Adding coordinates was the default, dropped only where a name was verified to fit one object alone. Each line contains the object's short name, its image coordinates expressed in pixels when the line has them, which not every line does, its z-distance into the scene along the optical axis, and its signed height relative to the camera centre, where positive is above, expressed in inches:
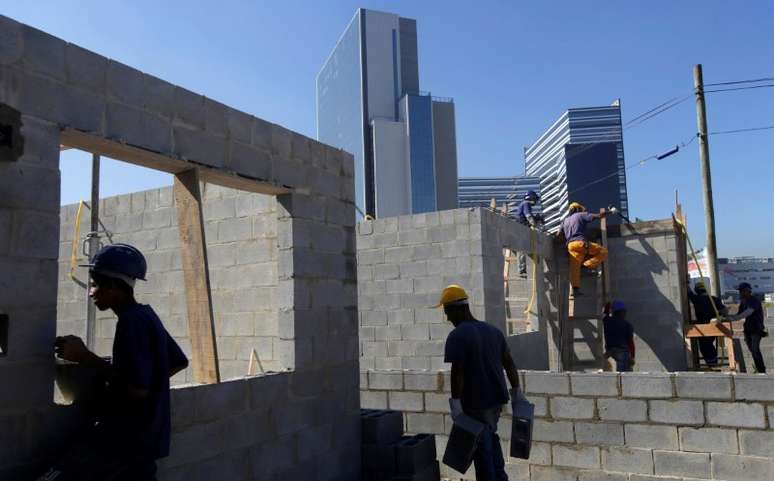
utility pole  573.6 +98.8
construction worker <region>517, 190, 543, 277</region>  433.4 +56.6
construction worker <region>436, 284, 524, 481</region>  180.9 -24.9
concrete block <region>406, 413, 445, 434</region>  251.6 -50.1
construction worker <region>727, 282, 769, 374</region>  383.9 -20.9
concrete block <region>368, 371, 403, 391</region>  261.9 -33.9
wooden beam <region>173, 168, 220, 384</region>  172.9 +6.8
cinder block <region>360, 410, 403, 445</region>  223.8 -45.6
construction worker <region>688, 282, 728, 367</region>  441.4 -15.8
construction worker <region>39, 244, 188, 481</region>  110.3 -14.0
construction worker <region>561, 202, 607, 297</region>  430.9 +30.5
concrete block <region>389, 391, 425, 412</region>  256.7 -41.9
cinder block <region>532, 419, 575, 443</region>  229.9 -50.1
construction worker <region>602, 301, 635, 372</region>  348.5 -25.3
